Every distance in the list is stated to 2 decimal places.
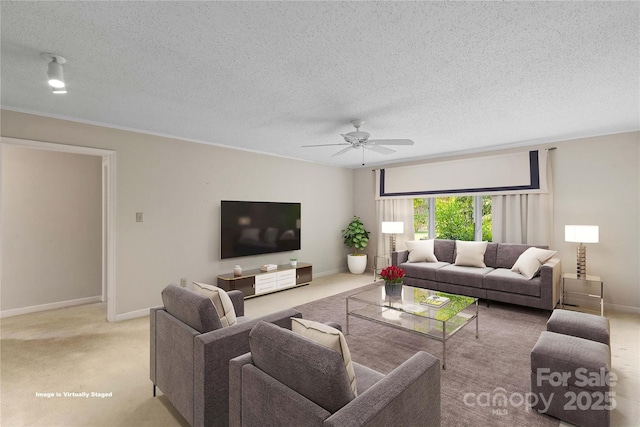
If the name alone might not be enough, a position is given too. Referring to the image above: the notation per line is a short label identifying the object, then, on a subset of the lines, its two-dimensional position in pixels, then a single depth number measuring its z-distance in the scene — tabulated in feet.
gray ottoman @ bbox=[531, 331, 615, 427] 6.23
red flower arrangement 11.55
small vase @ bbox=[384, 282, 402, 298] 11.60
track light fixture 7.18
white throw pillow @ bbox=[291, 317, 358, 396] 4.64
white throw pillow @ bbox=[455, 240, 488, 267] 16.24
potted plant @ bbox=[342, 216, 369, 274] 22.53
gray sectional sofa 13.24
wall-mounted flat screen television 16.34
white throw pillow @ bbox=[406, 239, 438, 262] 17.88
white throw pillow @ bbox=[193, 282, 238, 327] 7.00
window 18.38
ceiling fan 11.81
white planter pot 22.45
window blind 16.14
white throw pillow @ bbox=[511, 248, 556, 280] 13.69
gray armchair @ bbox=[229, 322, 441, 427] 3.97
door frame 12.66
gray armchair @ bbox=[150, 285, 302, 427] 5.74
